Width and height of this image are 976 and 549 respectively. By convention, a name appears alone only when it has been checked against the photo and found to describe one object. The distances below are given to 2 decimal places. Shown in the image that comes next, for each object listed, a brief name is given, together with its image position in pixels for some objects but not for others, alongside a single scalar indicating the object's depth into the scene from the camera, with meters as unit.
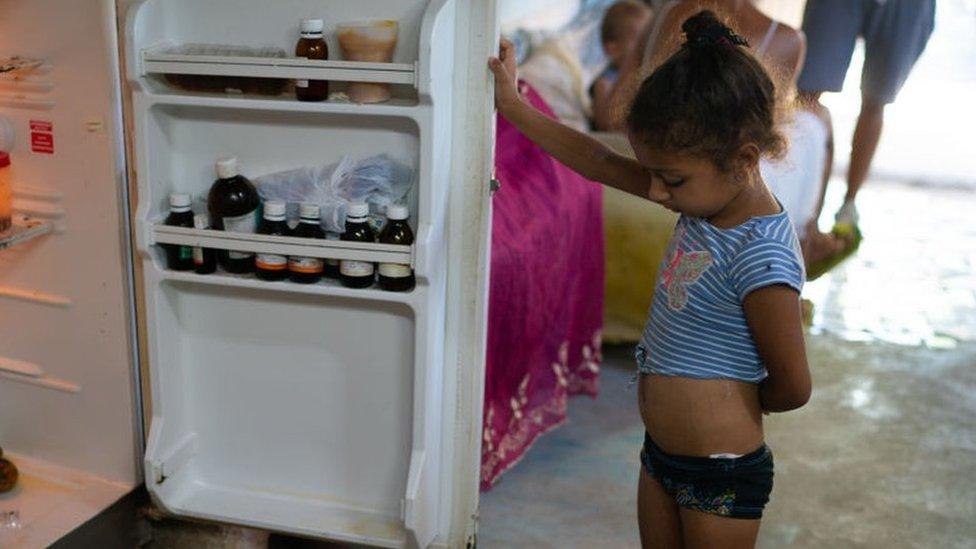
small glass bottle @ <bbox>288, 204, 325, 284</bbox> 1.65
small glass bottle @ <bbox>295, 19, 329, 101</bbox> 1.60
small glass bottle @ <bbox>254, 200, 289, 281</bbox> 1.65
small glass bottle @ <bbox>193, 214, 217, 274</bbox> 1.69
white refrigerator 1.64
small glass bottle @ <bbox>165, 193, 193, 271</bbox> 1.70
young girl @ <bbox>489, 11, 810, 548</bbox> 1.27
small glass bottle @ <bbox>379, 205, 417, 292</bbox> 1.62
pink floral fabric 2.33
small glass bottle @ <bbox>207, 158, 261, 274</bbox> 1.67
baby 4.17
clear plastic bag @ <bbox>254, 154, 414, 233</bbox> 1.67
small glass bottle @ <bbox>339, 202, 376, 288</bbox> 1.62
